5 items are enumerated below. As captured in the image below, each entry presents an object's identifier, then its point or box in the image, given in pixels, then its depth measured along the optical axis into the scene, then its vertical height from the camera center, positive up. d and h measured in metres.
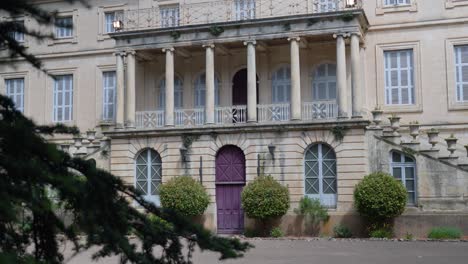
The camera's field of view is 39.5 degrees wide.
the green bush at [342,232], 21.94 -1.74
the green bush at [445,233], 20.25 -1.68
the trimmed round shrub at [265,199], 22.11 -0.62
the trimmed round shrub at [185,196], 22.94 -0.49
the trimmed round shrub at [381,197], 21.00 -0.55
